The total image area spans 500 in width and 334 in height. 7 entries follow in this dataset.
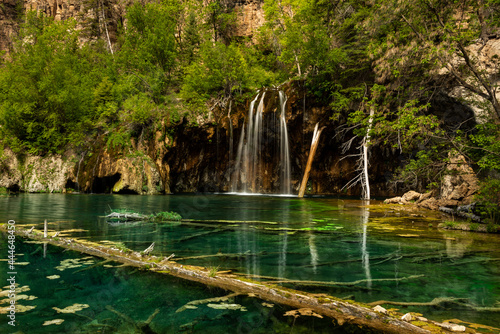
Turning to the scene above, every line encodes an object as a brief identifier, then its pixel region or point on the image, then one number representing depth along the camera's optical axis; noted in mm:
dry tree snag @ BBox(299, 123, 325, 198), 21500
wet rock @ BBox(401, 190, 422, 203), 16109
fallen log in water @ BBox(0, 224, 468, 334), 2793
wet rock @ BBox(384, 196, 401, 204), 15941
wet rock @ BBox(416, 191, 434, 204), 14585
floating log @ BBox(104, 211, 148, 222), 9370
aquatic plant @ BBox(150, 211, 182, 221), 9699
